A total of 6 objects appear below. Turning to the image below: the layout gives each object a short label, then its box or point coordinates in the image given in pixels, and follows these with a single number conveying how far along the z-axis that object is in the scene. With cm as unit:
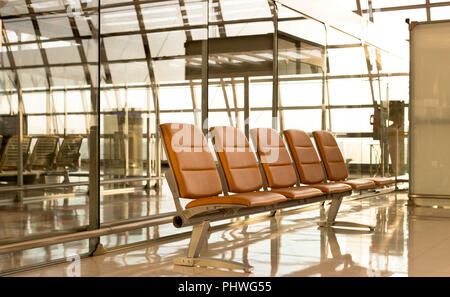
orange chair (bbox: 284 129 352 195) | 556
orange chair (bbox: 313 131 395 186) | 603
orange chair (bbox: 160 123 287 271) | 390
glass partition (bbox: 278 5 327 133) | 752
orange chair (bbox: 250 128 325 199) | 496
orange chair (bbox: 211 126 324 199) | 450
